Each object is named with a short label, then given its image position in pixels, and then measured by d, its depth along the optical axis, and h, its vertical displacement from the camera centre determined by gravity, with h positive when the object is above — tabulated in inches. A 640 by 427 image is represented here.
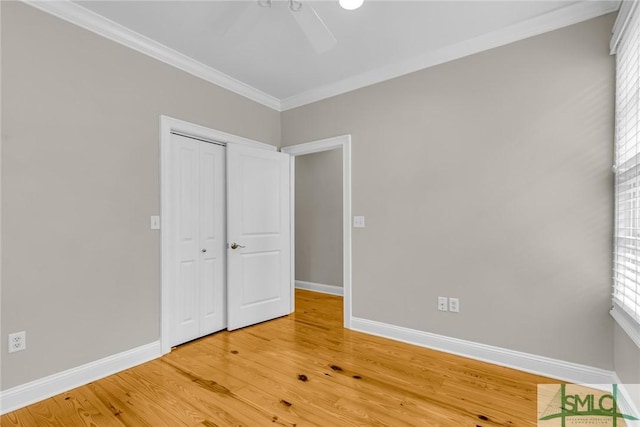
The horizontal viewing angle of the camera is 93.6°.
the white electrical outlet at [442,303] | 107.2 -33.2
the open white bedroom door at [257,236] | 127.7 -11.3
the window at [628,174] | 66.1 +9.1
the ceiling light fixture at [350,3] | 64.2 +44.7
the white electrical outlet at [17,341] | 74.4 -32.6
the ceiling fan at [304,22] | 70.0 +45.3
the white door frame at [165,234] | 104.9 -8.1
